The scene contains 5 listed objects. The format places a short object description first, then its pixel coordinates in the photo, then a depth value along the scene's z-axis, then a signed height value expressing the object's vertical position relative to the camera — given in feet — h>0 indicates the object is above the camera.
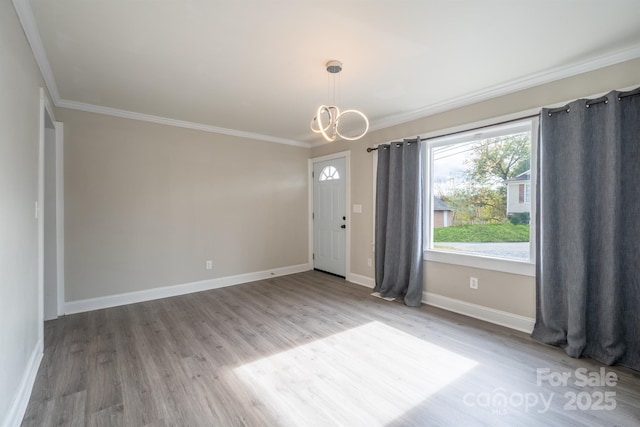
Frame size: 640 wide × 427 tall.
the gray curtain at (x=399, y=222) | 12.01 -0.40
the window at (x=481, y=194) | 9.71 +0.67
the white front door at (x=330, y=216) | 16.20 -0.18
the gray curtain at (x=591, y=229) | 7.41 -0.48
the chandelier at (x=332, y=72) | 7.81 +4.06
